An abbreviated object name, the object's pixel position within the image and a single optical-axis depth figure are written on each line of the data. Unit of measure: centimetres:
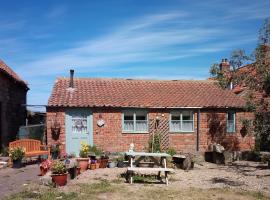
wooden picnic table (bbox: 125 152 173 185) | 808
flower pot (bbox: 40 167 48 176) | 869
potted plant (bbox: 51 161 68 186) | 739
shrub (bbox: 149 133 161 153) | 1228
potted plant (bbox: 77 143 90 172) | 965
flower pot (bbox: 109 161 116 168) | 1026
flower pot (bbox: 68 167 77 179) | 835
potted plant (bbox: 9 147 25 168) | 984
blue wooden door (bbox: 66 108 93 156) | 1217
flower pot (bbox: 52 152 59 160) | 1160
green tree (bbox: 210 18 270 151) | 1001
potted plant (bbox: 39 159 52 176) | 866
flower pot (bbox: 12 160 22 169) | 991
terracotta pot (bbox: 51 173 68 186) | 738
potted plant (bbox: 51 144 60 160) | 1157
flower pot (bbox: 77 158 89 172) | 964
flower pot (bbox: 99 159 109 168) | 1019
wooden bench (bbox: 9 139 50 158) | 1060
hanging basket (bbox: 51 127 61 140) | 1206
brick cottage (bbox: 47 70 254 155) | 1221
